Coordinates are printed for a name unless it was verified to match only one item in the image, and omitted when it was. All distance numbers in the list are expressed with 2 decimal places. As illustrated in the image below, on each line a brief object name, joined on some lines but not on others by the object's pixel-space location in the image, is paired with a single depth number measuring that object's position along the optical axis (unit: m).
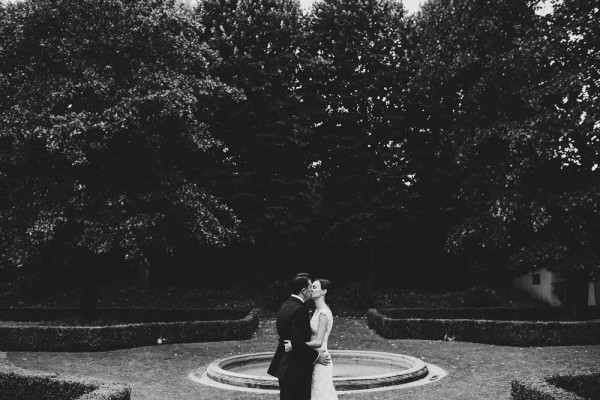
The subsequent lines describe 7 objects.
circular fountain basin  12.45
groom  7.93
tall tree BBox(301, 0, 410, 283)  31.59
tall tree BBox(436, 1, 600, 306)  20.58
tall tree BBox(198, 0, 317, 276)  29.62
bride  8.34
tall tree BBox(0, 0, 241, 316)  21.05
